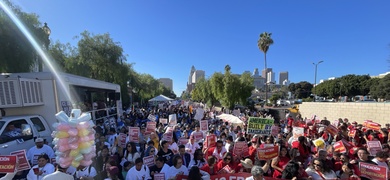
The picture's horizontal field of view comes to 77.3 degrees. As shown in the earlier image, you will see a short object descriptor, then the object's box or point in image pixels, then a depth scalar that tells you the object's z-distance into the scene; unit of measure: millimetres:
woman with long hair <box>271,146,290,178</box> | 4754
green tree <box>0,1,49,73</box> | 12398
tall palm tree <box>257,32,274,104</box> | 46000
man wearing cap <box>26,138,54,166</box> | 6147
